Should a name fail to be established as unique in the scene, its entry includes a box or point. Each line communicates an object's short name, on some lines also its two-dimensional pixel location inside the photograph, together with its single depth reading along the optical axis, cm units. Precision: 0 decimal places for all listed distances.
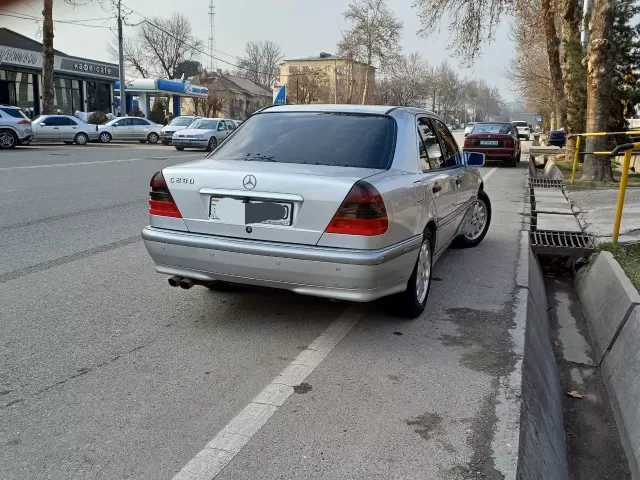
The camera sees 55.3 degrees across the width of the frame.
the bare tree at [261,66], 9512
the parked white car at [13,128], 2311
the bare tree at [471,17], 2150
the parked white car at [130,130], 3262
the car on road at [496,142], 2069
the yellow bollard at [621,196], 675
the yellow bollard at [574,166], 1399
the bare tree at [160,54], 7806
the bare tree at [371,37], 6200
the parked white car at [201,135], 2705
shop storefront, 3569
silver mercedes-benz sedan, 391
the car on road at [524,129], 5584
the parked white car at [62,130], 2708
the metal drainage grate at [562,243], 725
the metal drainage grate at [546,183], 1447
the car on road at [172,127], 3241
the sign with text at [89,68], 4026
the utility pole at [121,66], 3684
